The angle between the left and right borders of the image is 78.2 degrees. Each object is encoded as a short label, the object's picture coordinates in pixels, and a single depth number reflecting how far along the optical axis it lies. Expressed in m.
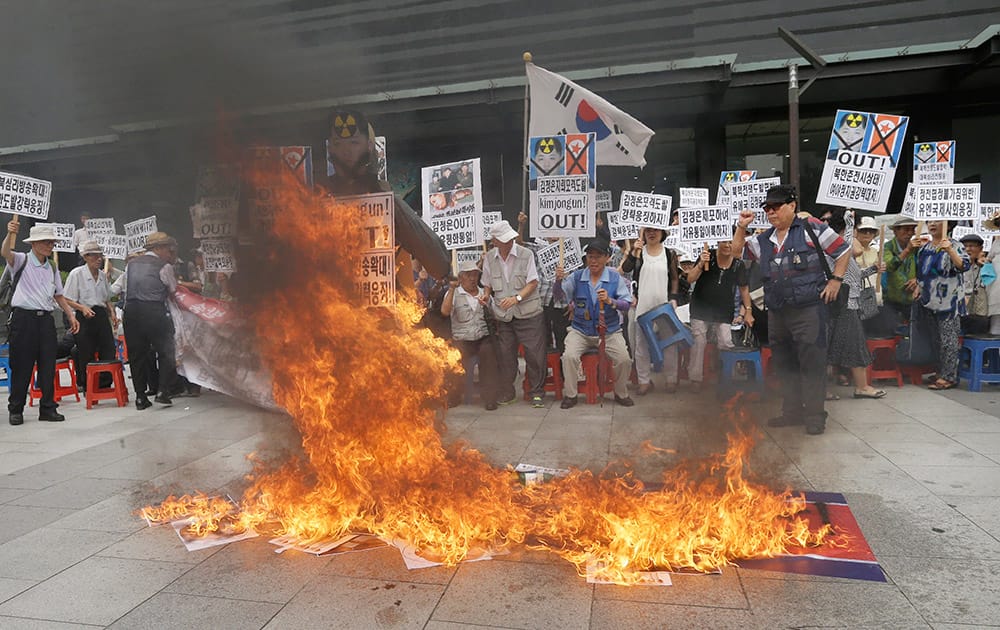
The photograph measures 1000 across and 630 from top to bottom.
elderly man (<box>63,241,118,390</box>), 8.15
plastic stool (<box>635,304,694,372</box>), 7.09
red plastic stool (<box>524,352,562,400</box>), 7.28
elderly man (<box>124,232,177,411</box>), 7.28
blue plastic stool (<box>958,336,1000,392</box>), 6.71
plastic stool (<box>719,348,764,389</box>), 6.70
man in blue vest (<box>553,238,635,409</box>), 6.73
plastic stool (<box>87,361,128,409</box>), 7.44
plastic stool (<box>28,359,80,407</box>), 7.82
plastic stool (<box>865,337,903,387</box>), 7.20
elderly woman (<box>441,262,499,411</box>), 7.07
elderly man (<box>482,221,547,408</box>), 7.02
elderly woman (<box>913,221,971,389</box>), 6.79
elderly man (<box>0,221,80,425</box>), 6.55
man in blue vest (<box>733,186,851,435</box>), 5.25
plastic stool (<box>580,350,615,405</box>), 6.88
